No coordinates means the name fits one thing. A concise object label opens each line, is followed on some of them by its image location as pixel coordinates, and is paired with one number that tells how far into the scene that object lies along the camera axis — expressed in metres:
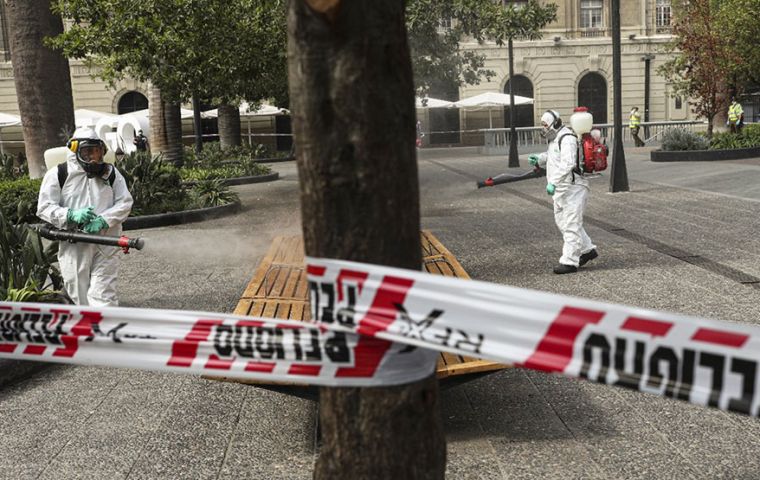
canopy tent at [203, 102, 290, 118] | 42.34
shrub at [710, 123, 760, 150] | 25.72
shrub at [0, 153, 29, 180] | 19.00
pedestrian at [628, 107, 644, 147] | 35.71
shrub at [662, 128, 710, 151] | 25.41
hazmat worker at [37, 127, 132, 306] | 6.93
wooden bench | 4.13
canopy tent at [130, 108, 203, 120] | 40.12
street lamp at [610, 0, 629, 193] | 16.84
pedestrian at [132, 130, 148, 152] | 34.22
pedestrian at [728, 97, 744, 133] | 30.09
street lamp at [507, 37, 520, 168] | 26.89
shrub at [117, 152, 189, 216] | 15.45
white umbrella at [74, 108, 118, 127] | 36.28
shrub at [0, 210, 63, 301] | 6.61
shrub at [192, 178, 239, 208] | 16.68
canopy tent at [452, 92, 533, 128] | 42.72
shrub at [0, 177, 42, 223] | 14.58
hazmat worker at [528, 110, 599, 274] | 8.91
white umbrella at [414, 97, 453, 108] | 43.75
